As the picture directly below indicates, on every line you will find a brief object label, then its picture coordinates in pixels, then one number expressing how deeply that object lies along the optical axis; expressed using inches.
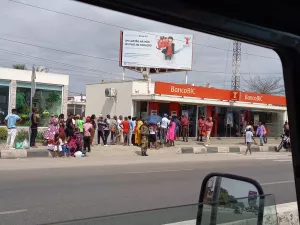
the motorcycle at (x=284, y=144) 924.8
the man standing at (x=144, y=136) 718.5
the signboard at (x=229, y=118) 1253.1
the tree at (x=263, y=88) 2298.2
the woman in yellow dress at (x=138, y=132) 849.2
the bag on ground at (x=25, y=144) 668.7
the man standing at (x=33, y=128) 693.9
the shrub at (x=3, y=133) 852.9
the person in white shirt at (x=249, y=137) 846.7
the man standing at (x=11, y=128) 652.1
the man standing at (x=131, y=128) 859.4
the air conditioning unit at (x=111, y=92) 1106.1
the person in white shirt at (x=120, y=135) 878.4
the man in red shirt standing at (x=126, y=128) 848.9
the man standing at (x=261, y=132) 1061.9
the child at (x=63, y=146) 639.1
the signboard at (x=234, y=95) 1218.0
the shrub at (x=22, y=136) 687.9
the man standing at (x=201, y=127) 1004.4
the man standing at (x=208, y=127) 962.8
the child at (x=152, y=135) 816.3
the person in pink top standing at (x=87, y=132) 686.5
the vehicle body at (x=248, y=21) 60.3
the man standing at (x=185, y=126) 1021.2
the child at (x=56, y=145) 636.1
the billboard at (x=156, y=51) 1325.0
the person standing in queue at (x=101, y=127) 805.2
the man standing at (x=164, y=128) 879.5
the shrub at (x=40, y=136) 833.5
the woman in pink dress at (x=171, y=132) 875.4
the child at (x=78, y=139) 657.6
